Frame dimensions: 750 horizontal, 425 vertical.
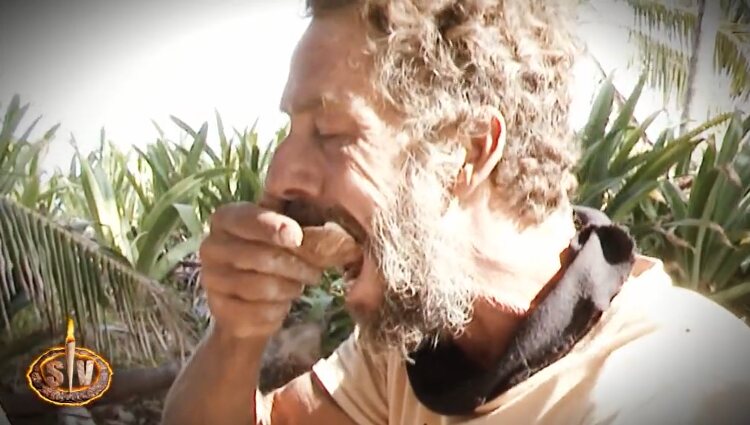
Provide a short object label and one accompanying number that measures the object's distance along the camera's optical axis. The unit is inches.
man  35.6
